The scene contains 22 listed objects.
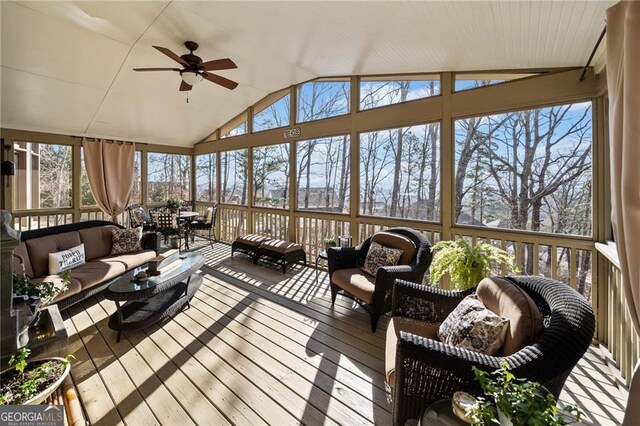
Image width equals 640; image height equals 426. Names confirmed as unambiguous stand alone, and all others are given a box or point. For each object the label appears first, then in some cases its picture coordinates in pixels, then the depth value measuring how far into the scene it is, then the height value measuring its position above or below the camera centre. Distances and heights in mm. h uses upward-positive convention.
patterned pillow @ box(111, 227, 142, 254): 4219 -547
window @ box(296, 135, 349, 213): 4898 +613
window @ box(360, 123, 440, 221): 3898 +538
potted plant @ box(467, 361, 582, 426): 954 -709
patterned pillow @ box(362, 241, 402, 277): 3199 -580
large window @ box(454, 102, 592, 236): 2873 +449
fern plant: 2510 -488
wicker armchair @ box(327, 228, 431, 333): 2795 -682
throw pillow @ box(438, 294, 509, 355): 1575 -715
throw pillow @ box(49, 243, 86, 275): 3326 -679
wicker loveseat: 3129 -702
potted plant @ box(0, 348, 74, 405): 1483 -1008
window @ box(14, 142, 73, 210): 5590 +600
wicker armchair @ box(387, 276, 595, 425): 1319 -750
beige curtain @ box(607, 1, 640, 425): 1258 +221
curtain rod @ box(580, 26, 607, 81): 2150 +1311
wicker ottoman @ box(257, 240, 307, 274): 4764 -798
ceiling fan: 3309 +1691
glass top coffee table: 2701 -1054
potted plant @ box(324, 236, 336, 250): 4309 -539
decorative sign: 5418 +1460
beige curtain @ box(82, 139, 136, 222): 6297 +768
